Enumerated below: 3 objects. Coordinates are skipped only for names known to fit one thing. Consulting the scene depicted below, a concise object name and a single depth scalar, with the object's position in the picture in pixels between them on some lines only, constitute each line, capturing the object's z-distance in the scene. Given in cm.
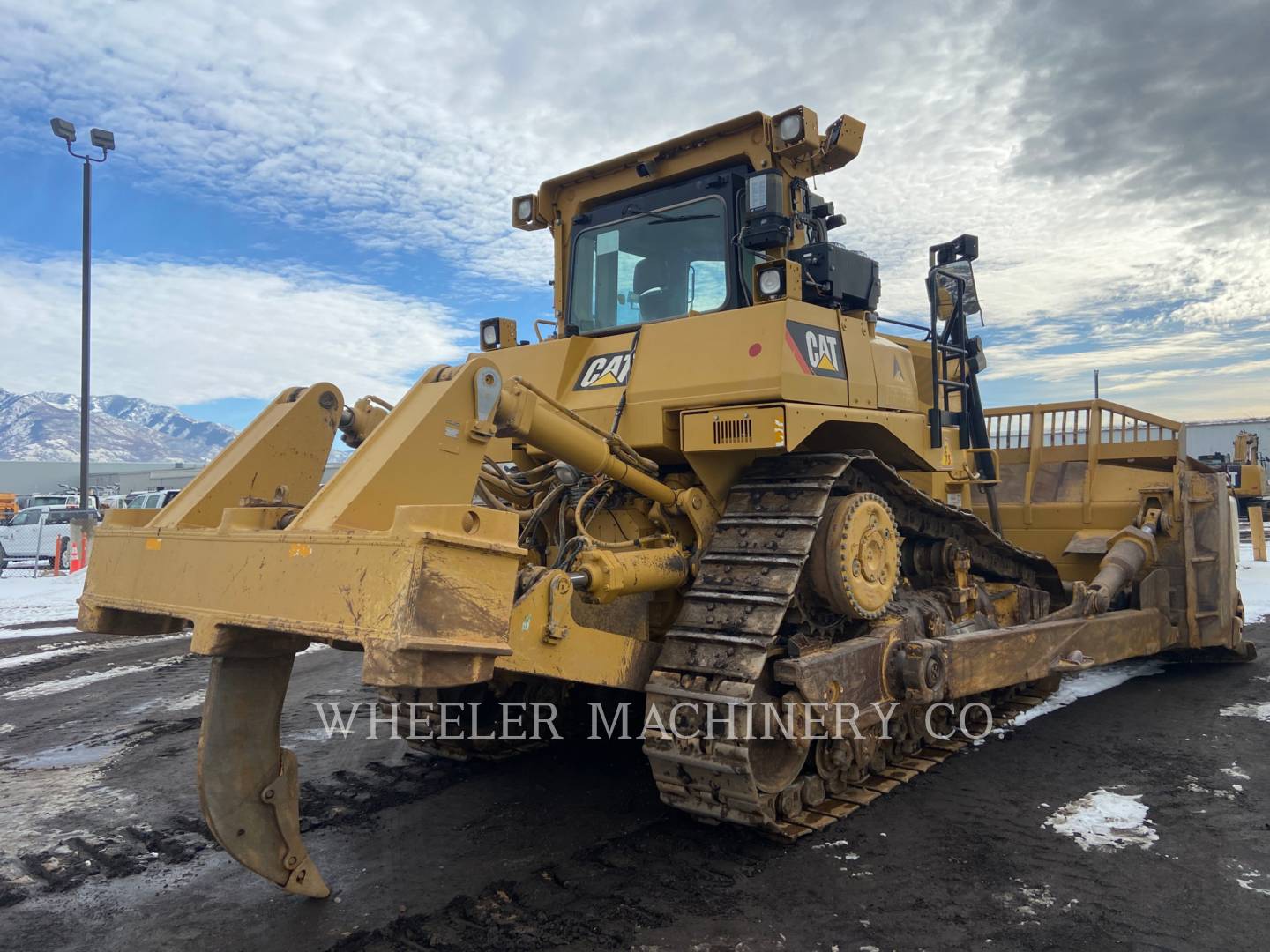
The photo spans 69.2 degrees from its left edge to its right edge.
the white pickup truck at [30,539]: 2038
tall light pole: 2014
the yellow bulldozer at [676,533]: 320
